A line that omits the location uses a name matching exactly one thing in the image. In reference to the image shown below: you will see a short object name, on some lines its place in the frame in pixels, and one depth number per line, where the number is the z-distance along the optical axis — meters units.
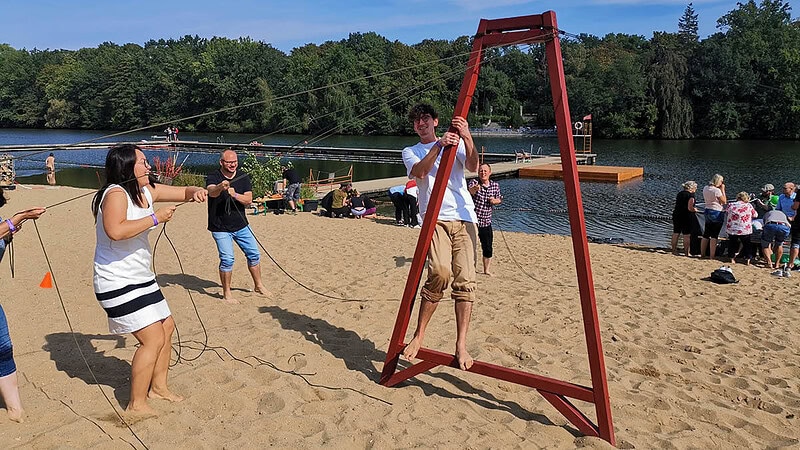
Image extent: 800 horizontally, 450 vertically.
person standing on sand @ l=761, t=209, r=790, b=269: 10.47
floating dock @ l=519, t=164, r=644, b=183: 29.69
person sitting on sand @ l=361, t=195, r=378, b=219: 16.83
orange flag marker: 7.38
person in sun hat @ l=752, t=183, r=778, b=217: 12.75
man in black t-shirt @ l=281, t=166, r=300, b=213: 17.09
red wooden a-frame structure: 3.80
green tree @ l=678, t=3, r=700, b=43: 85.19
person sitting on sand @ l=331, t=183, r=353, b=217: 16.47
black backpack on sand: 8.77
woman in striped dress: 3.66
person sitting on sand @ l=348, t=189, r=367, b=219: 16.55
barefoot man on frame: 4.38
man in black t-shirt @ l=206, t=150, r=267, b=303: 6.64
